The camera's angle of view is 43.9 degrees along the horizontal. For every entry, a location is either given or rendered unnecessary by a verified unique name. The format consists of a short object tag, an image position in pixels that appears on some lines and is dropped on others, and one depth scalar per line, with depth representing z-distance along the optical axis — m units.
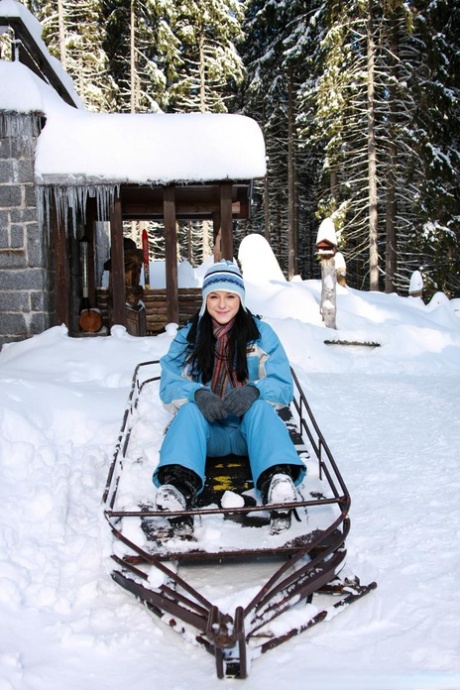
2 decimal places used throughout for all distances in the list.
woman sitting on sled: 2.75
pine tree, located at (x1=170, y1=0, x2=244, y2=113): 21.70
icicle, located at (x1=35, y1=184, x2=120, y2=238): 7.88
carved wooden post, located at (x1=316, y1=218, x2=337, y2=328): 10.77
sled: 2.09
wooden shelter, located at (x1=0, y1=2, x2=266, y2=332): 7.84
